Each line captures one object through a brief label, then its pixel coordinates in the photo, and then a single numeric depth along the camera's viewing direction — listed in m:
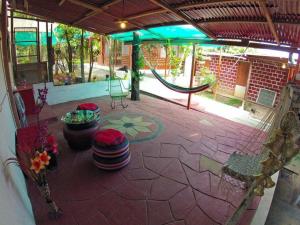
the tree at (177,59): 7.44
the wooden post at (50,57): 5.39
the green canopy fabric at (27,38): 5.00
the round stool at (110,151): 2.90
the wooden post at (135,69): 5.69
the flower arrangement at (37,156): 1.75
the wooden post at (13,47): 4.76
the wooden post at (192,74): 5.11
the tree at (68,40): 5.77
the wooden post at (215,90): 6.35
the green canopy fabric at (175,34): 4.25
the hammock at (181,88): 4.79
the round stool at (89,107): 4.28
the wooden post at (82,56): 5.97
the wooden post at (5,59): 2.79
